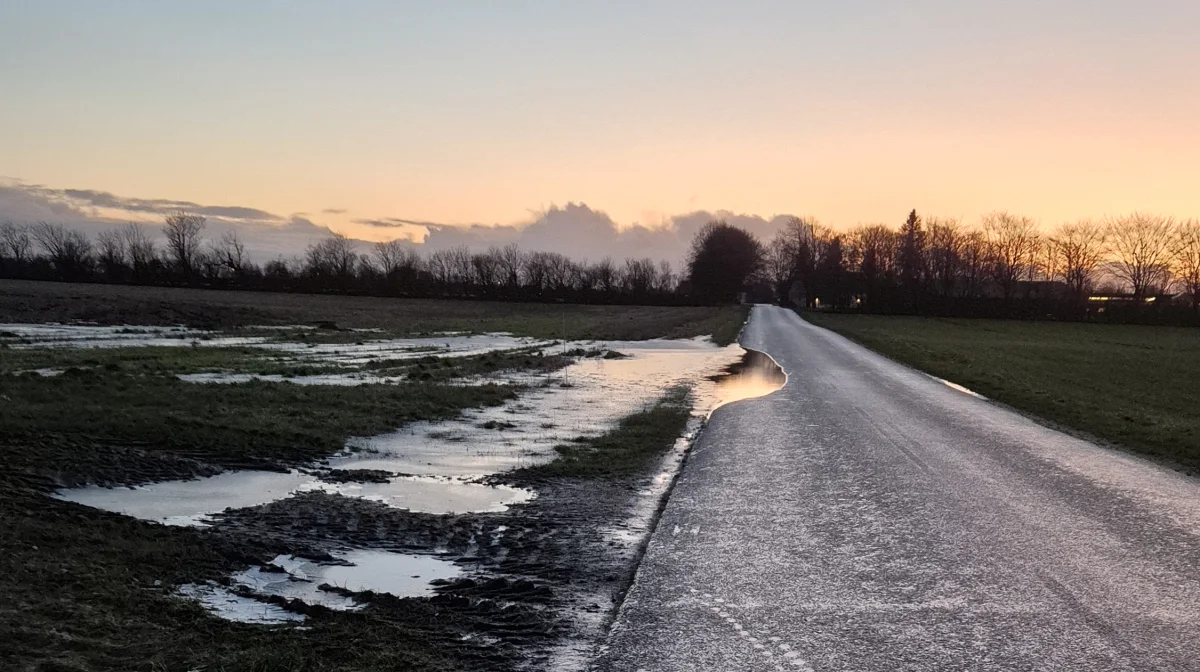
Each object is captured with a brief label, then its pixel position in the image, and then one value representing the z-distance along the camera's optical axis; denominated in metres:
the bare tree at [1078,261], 107.62
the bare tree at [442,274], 101.56
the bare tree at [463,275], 102.12
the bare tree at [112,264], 91.69
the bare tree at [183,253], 97.94
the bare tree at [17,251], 97.29
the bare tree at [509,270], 103.77
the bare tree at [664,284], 110.36
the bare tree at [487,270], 103.00
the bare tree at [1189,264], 86.81
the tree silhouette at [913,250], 107.18
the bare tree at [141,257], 93.88
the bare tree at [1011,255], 113.25
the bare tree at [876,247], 113.99
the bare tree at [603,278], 107.12
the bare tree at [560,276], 104.19
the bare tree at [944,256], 100.14
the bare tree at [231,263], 96.56
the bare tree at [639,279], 107.40
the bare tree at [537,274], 103.44
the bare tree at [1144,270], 97.34
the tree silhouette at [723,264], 115.69
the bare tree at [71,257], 91.97
